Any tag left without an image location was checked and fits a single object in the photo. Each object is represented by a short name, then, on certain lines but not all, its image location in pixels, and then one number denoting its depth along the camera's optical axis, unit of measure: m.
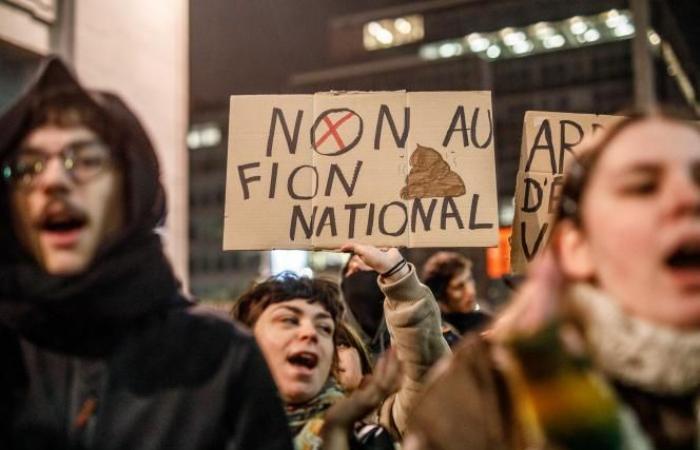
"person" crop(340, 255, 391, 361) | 4.14
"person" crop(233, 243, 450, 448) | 2.77
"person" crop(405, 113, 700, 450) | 1.26
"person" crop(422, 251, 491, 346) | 5.04
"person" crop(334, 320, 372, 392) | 3.29
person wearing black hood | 1.75
